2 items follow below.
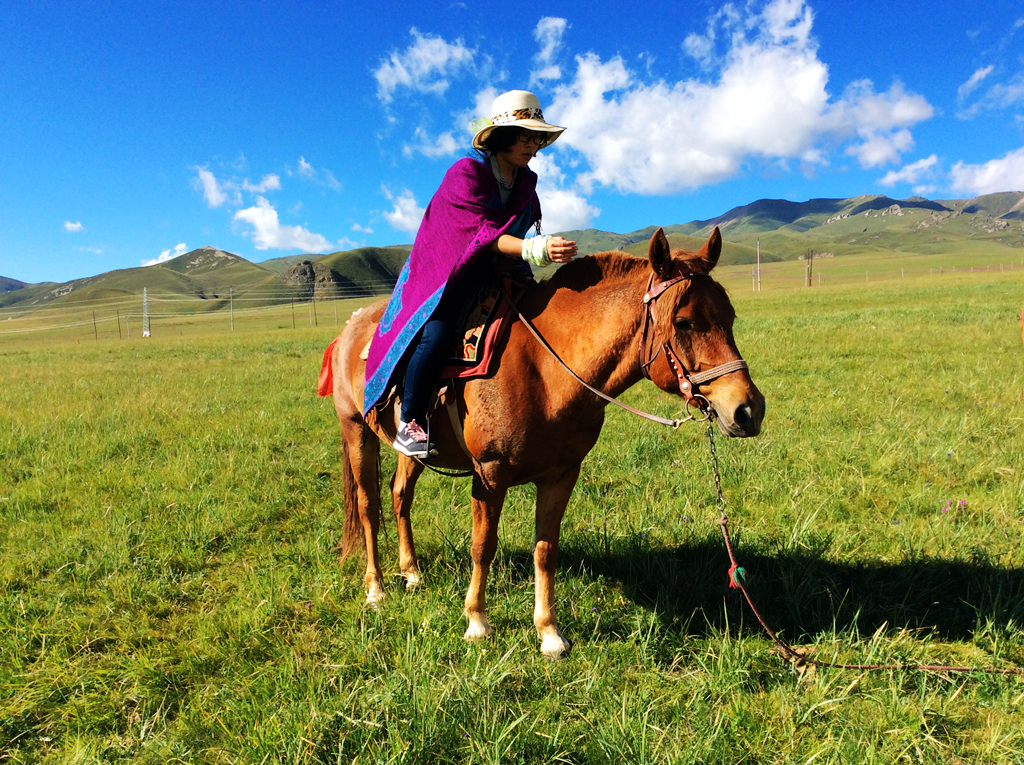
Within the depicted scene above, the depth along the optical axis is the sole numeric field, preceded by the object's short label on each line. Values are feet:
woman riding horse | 10.01
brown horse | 8.54
